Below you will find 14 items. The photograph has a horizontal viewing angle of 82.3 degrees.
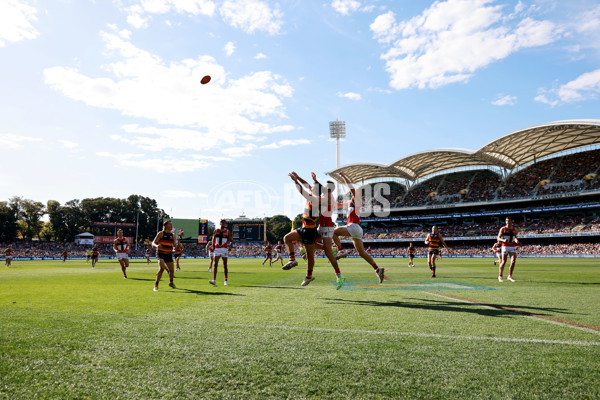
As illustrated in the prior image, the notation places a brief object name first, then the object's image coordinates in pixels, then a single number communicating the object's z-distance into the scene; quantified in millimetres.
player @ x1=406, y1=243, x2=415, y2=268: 25625
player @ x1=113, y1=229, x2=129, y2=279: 16750
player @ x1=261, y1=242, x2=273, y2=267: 27619
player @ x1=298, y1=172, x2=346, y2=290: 8359
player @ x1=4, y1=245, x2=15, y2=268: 28816
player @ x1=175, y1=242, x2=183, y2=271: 19272
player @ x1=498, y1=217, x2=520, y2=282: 12594
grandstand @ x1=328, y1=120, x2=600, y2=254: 53531
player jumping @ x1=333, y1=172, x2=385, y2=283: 8812
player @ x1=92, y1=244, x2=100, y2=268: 26992
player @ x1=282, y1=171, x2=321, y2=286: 8203
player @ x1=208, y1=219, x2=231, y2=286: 11923
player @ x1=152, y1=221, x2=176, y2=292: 10789
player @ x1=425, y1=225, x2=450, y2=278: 15077
